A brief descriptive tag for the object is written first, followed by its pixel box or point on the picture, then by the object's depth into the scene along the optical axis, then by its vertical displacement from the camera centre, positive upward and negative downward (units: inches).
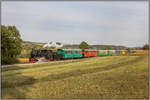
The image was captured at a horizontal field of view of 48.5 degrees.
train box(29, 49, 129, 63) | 1343.5 -64.4
